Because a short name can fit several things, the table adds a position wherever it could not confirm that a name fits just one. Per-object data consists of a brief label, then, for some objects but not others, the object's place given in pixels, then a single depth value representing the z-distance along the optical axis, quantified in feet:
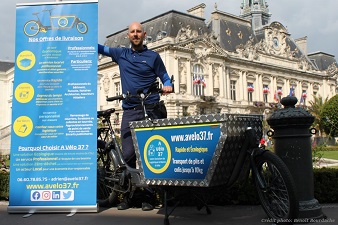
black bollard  14.80
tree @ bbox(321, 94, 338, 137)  150.29
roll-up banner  16.66
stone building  142.61
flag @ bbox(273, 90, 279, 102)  179.52
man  17.03
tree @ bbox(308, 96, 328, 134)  161.79
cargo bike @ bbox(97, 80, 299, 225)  12.79
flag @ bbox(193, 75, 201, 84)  145.48
